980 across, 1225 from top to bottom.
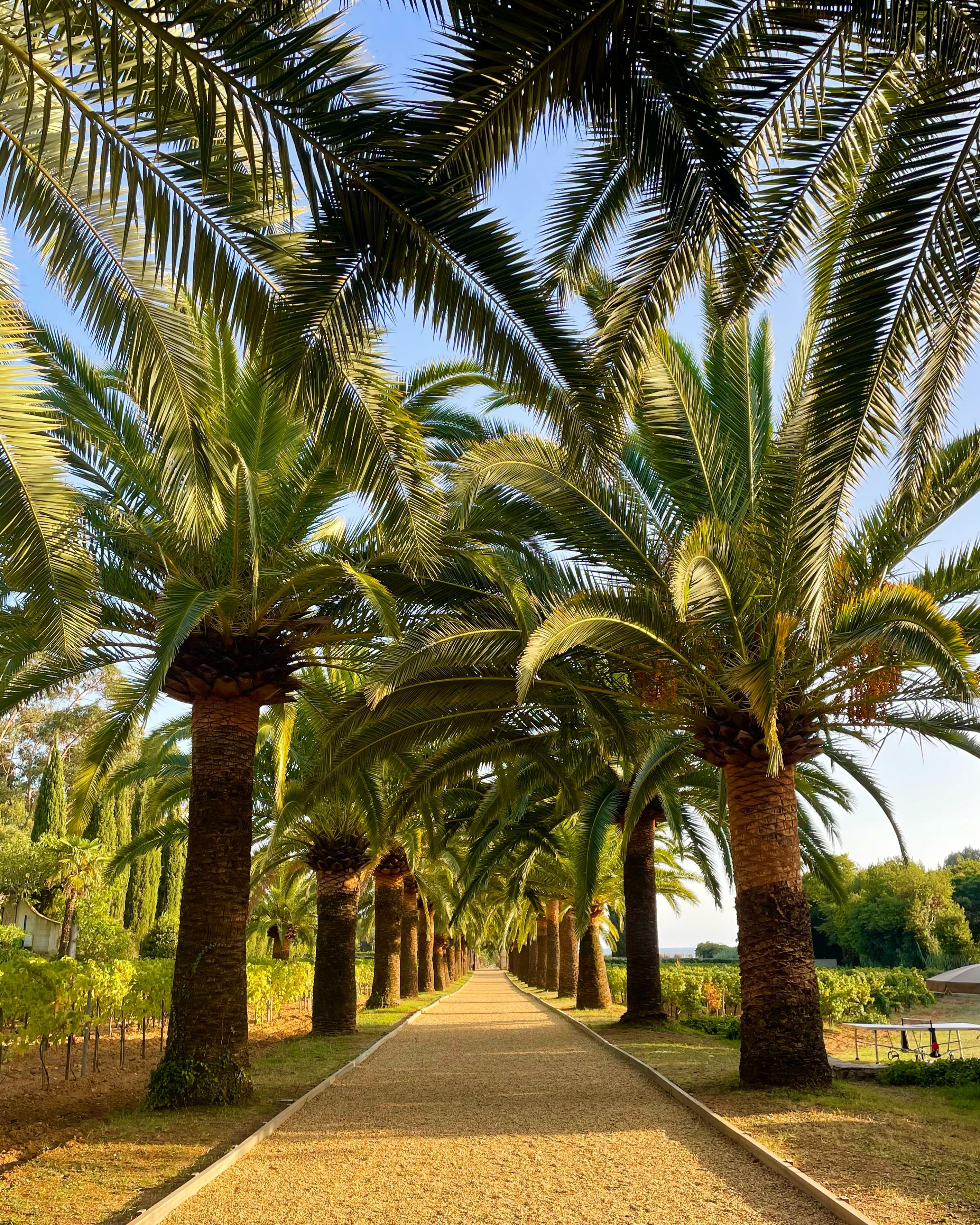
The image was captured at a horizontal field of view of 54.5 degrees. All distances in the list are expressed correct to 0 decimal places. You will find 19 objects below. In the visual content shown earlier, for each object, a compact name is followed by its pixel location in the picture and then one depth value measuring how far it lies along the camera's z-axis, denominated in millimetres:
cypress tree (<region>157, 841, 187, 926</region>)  37219
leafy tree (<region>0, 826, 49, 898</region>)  25203
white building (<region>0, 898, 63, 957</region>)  42969
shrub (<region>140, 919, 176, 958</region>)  33000
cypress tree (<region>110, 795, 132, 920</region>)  33406
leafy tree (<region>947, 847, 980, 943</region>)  59625
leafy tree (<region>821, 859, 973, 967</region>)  49750
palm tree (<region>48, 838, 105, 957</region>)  23969
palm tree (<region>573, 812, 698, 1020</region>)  15102
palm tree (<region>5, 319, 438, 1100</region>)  8922
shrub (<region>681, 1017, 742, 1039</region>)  15773
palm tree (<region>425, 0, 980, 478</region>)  4480
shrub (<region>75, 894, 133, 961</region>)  23609
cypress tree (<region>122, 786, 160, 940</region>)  36125
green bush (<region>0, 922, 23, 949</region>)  29156
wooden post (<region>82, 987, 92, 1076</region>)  12470
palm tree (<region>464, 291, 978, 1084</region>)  8586
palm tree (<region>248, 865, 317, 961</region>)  34125
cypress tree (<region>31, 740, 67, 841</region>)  33562
